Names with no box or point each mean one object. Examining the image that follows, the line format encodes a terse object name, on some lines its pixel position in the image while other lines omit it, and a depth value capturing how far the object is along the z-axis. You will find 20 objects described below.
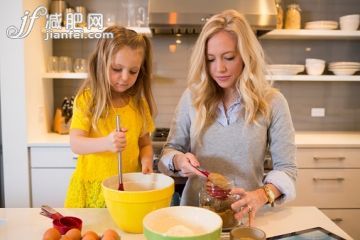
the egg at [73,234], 0.82
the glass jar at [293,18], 2.62
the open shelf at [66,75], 2.52
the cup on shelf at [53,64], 2.59
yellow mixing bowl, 0.87
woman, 1.18
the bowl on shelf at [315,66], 2.64
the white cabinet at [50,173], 2.28
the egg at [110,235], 0.81
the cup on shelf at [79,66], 2.61
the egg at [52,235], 0.81
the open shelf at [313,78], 2.59
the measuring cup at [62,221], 0.90
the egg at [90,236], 0.81
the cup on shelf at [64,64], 2.60
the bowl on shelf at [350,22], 2.60
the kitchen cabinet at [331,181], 2.37
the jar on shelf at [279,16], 2.60
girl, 1.24
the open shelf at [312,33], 2.55
